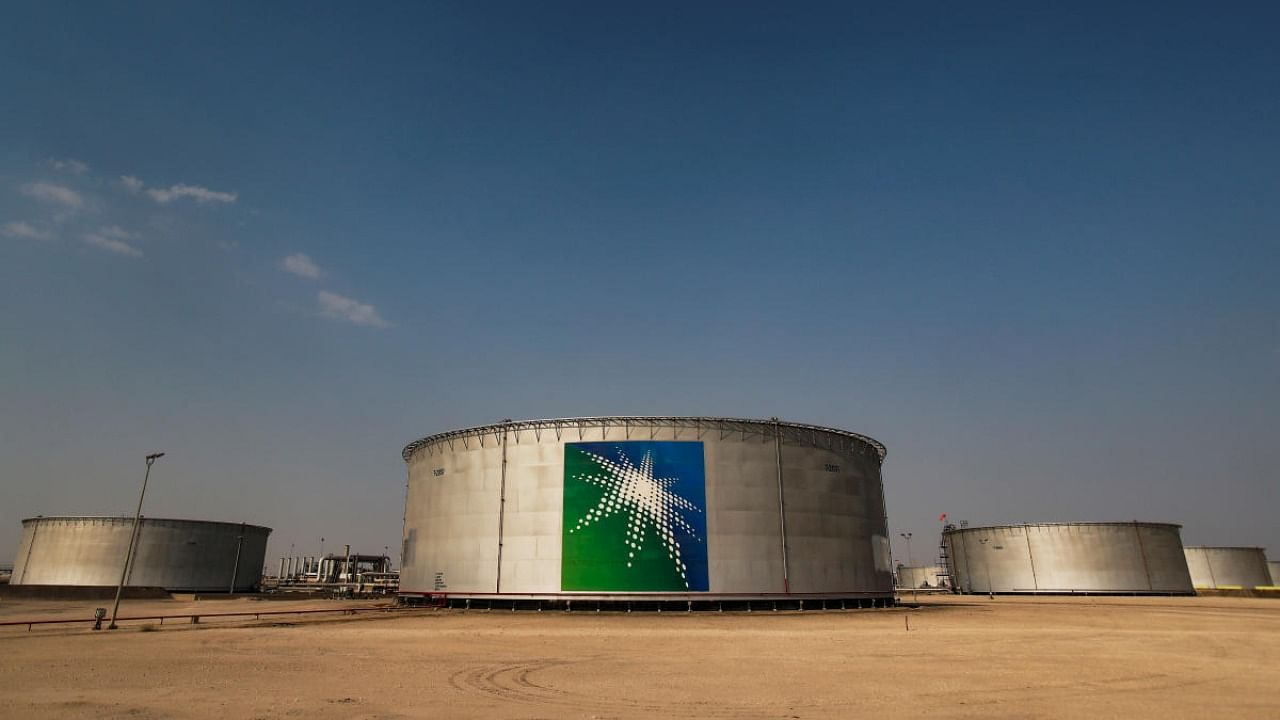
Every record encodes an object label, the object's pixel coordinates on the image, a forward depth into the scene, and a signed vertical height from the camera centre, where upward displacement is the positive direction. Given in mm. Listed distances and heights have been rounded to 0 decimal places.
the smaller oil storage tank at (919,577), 123938 -964
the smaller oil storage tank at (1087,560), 78625 +1348
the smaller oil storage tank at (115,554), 78062 +2259
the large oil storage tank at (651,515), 44875 +3809
